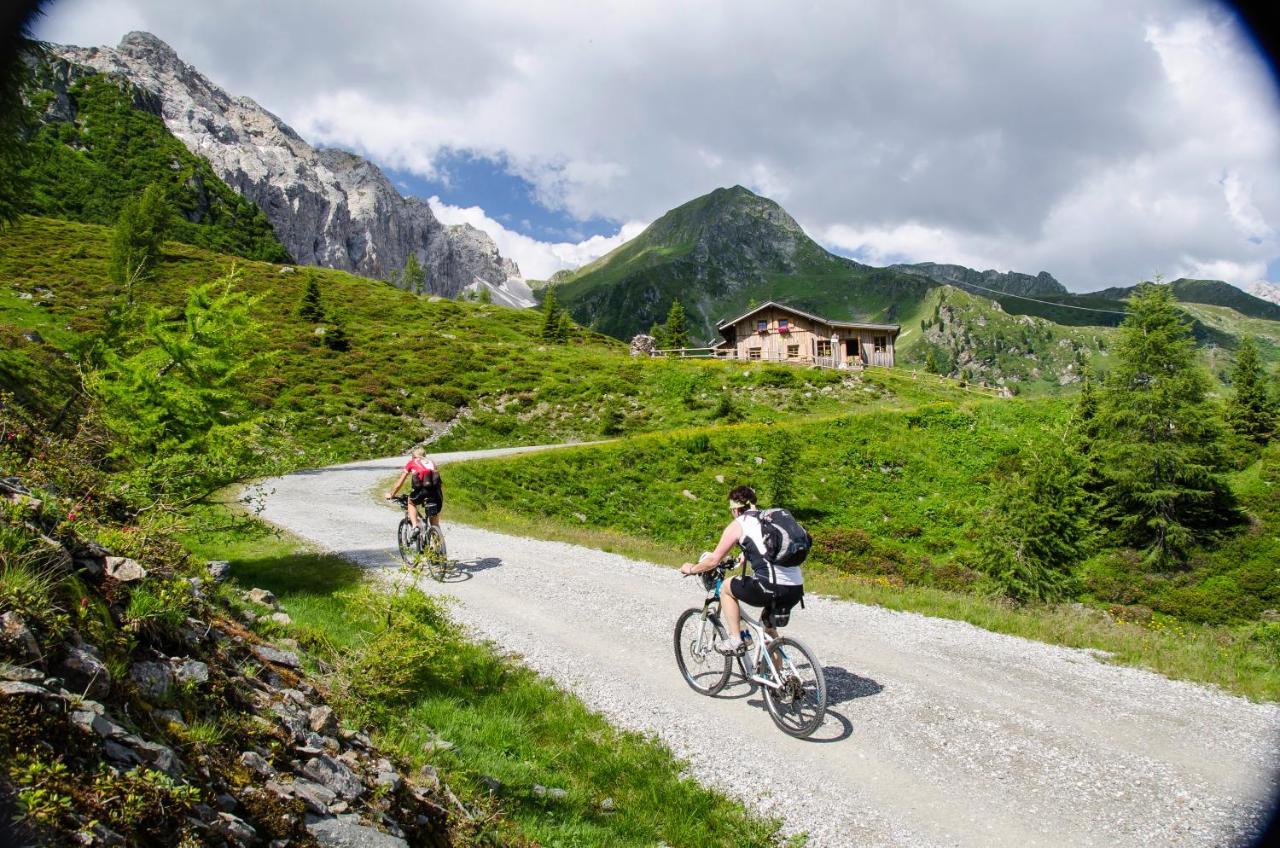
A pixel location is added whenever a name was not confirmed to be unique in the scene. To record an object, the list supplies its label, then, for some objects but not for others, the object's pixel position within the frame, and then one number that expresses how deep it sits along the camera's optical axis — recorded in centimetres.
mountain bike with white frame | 696
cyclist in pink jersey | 1351
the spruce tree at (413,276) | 13175
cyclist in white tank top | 707
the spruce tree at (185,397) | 935
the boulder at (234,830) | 311
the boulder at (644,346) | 6881
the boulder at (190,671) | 429
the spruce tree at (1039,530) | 1964
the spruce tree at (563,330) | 7568
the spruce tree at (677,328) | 9200
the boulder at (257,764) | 390
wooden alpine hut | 6556
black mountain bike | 1292
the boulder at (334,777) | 421
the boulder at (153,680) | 394
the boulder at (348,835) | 368
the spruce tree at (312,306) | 6375
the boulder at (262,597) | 906
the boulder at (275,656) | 595
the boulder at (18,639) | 316
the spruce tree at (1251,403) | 3650
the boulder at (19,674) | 293
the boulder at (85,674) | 339
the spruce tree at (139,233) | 5838
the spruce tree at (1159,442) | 2639
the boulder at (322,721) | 495
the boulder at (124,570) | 473
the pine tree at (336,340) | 5531
